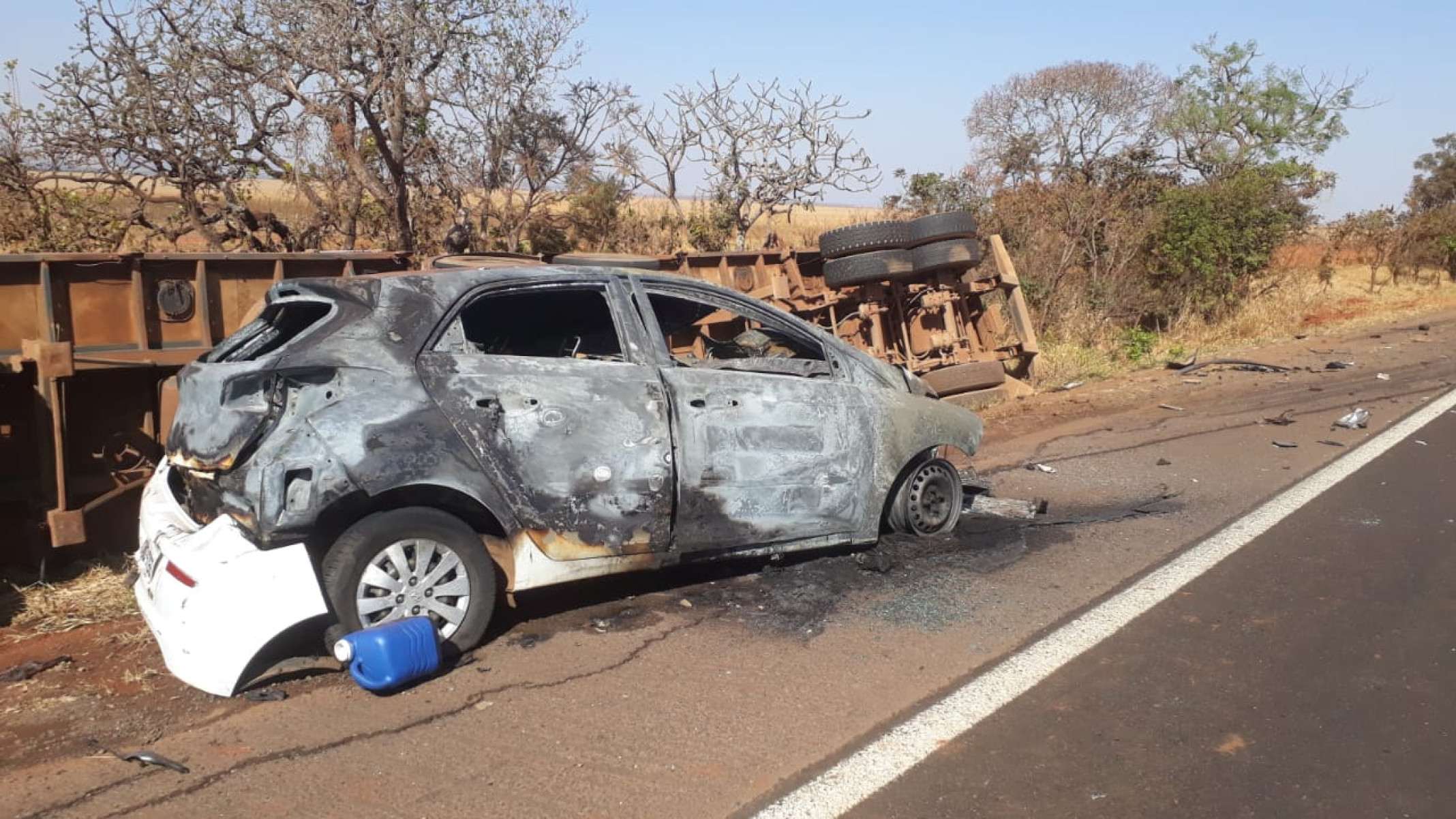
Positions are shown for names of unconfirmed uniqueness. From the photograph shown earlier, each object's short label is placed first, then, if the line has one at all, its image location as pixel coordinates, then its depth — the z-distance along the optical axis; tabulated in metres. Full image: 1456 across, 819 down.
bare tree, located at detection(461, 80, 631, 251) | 18.08
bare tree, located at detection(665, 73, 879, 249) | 18.66
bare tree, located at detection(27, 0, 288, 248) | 13.27
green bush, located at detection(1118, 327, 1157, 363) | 14.77
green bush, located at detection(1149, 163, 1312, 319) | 17.06
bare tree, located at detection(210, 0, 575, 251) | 13.58
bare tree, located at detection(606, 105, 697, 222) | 19.48
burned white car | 4.25
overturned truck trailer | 6.01
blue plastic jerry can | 4.25
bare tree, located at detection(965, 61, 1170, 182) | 35.91
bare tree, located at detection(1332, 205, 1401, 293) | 24.09
